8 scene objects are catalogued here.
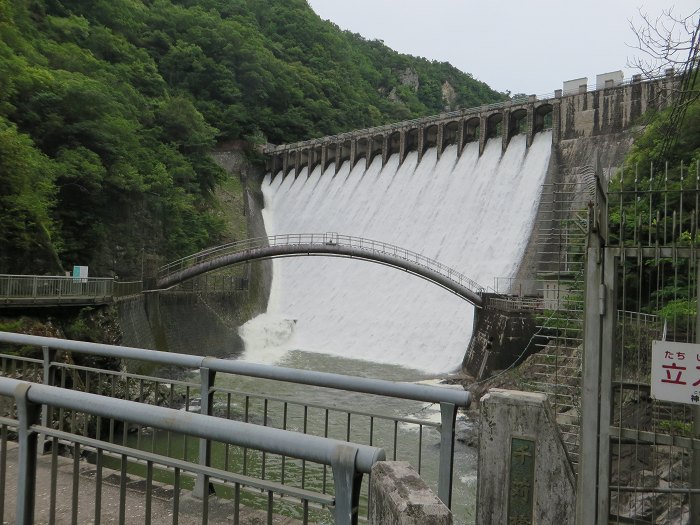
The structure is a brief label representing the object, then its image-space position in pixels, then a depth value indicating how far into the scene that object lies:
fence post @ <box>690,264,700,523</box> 3.73
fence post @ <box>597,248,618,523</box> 3.71
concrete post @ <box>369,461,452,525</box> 1.63
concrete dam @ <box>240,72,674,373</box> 22.72
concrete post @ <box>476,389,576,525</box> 3.42
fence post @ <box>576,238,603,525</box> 3.73
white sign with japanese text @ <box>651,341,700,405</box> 3.55
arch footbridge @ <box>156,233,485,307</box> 21.66
